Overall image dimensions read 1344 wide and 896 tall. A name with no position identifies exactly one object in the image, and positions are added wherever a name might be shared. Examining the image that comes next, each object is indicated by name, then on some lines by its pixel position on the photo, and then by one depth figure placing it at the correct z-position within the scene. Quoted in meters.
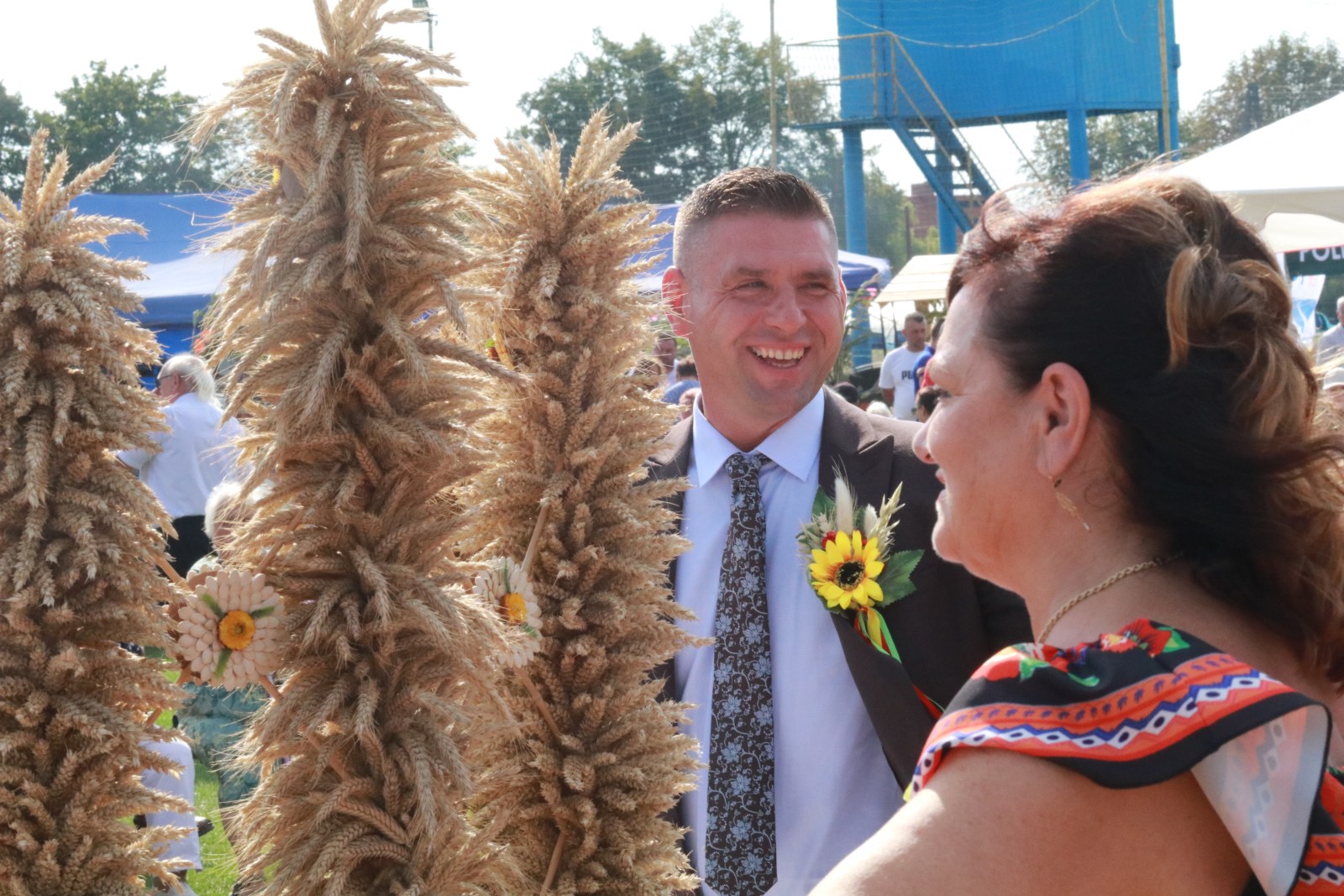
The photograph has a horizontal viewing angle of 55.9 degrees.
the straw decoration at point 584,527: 2.03
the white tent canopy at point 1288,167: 5.65
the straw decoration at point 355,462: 1.71
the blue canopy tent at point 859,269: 11.91
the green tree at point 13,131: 36.25
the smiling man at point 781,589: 2.54
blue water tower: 24.56
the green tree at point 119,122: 36.88
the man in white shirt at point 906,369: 12.12
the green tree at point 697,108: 38.28
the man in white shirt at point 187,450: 6.30
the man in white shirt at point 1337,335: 9.43
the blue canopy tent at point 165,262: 9.98
